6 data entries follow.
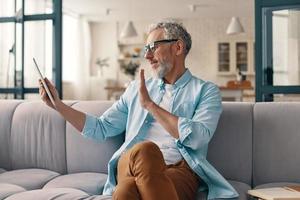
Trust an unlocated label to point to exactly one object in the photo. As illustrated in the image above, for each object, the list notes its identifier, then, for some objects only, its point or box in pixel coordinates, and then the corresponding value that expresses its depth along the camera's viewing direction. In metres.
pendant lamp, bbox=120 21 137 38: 7.57
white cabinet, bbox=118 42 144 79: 10.11
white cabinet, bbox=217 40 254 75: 9.89
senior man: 1.52
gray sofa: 2.08
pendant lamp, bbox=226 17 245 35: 7.55
